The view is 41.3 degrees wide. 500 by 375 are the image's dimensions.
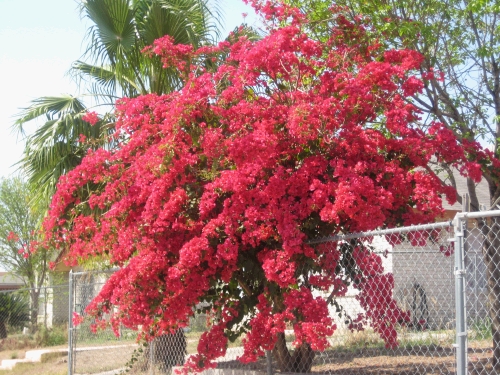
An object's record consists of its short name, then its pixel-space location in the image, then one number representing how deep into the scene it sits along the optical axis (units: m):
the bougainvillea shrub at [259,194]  5.82
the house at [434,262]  6.73
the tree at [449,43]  8.27
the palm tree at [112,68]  10.23
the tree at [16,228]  22.48
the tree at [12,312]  18.23
